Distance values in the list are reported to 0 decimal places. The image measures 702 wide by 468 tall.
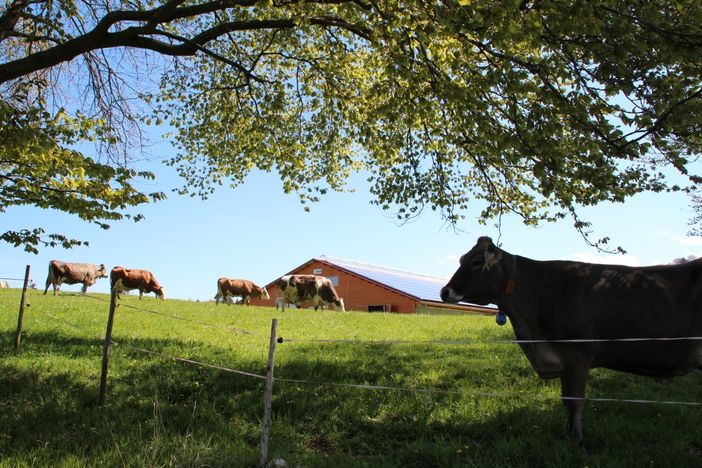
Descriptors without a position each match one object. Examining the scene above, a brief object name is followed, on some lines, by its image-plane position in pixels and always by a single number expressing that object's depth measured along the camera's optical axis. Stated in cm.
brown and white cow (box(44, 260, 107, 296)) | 2878
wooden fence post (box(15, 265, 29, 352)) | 1042
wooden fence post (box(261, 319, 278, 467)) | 547
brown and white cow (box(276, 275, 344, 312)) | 3264
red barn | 4794
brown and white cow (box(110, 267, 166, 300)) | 3062
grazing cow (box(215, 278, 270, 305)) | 3569
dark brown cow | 584
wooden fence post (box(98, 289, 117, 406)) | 771
